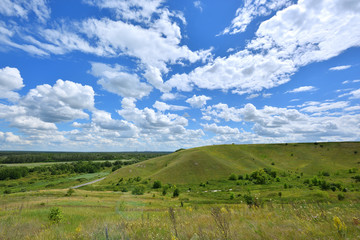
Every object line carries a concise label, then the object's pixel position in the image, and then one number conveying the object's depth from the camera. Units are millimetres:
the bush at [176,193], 39484
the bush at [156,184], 58934
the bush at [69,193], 41156
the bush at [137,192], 43825
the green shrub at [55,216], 10152
